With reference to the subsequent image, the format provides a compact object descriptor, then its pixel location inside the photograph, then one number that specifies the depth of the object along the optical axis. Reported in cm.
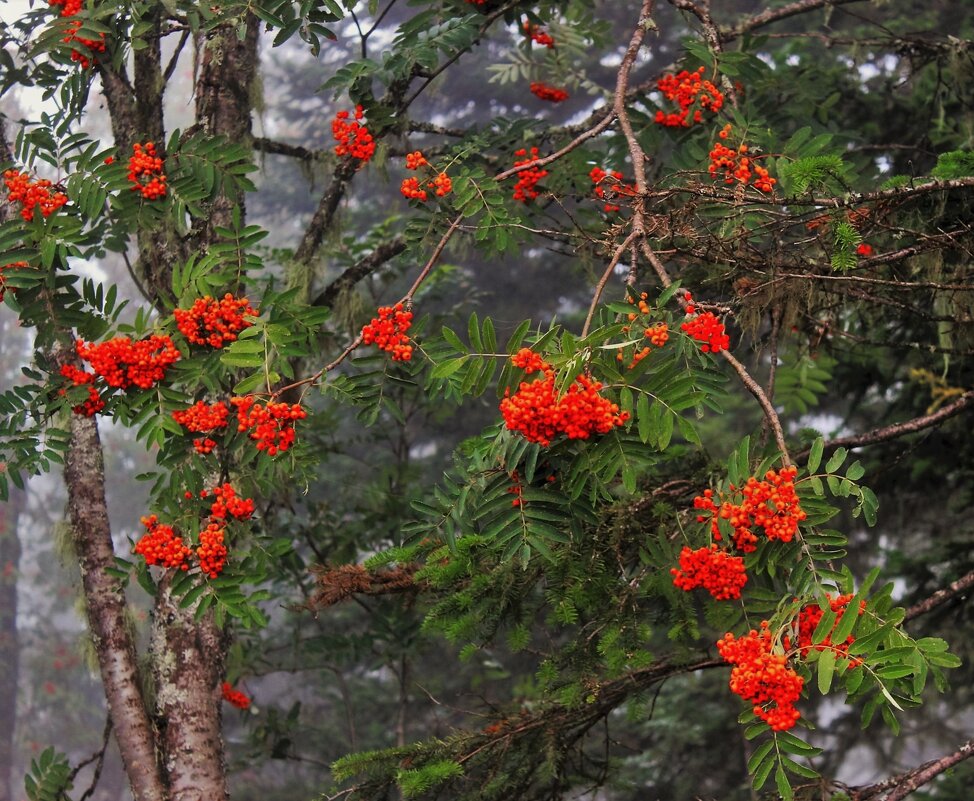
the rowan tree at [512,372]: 482
